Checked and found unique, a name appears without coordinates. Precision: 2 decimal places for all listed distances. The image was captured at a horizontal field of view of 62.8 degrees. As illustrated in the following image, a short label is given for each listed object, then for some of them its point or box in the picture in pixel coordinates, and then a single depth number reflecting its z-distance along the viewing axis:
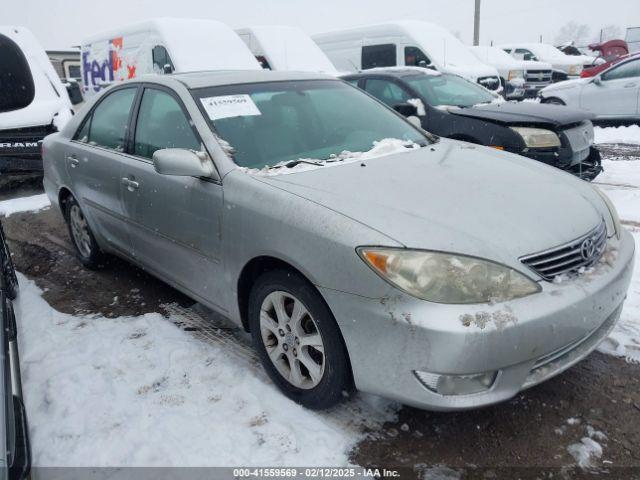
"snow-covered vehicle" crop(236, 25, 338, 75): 10.89
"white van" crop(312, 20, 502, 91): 11.45
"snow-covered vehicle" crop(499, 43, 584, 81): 18.56
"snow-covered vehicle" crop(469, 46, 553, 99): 14.27
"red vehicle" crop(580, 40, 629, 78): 19.66
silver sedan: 1.98
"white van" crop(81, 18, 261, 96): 9.20
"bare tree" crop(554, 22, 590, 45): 98.94
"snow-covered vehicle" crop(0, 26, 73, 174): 7.04
